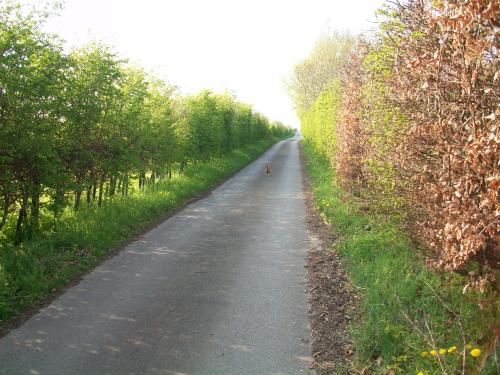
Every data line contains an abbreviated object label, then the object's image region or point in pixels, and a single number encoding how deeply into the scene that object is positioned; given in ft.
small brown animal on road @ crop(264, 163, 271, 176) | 79.53
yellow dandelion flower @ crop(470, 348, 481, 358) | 11.00
